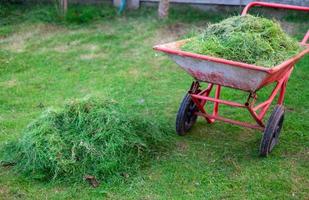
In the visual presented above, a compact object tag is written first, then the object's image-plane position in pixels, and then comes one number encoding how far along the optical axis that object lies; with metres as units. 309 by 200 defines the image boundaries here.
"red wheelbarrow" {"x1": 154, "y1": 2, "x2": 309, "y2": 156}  3.86
